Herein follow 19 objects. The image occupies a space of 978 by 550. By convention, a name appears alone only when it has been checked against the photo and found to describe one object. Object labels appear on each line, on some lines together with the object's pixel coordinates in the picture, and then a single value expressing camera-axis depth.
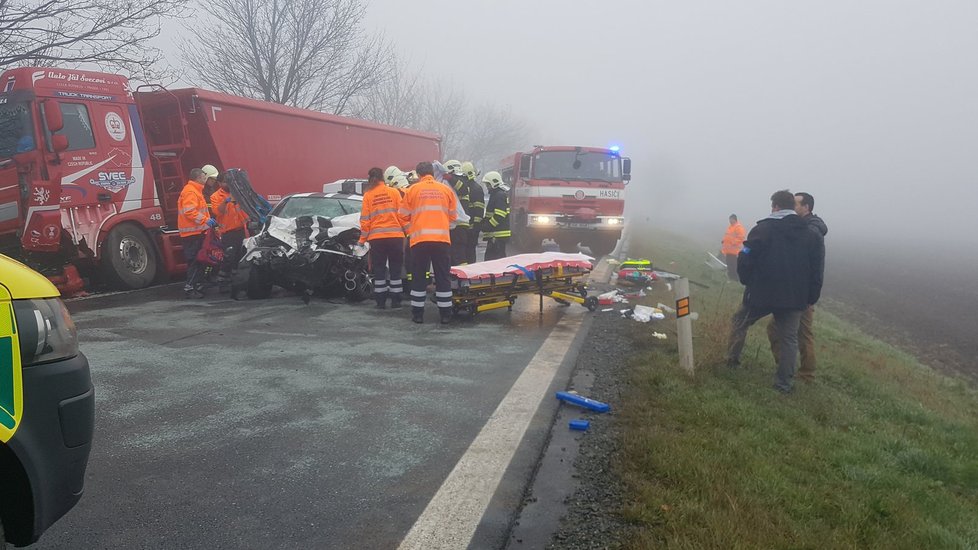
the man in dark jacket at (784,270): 5.57
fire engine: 14.56
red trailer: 8.41
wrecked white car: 8.43
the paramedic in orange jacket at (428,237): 7.34
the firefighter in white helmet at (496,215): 9.67
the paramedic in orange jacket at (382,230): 7.97
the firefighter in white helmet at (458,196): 9.35
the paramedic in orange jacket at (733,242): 15.63
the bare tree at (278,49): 19.48
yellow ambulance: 2.00
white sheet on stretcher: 7.48
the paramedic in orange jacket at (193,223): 9.00
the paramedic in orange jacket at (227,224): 9.57
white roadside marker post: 5.54
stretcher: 7.45
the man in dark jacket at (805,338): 6.12
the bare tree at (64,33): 11.13
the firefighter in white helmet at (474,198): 9.55
